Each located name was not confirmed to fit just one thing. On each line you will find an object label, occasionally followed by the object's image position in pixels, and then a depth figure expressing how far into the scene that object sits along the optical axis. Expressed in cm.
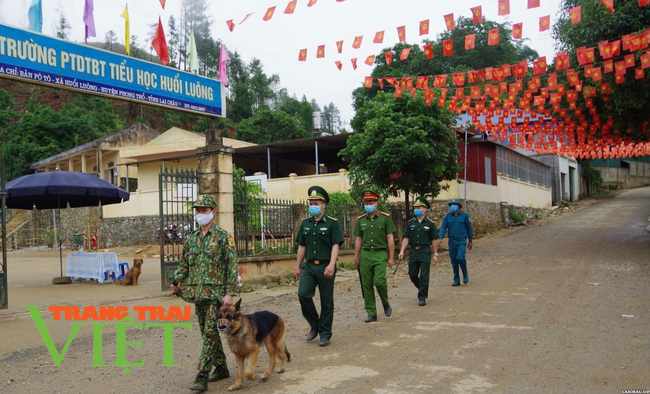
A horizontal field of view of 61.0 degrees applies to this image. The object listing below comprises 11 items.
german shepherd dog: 477
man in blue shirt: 1145
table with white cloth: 1373
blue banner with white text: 835
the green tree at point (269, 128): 4050
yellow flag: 984
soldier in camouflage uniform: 502
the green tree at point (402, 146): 1633
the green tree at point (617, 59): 1418
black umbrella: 1298
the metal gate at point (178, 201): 1080
